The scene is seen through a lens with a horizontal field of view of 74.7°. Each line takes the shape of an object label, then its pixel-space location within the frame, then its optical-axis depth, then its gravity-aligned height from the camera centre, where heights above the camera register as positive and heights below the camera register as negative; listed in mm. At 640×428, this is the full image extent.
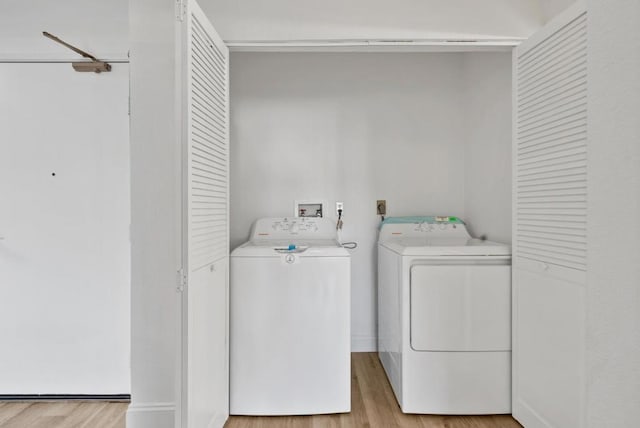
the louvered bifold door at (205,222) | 1552 -54
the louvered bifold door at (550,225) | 1682 -64
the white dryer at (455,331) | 2195 -633
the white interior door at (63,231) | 2525 -136
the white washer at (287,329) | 2203 -631
